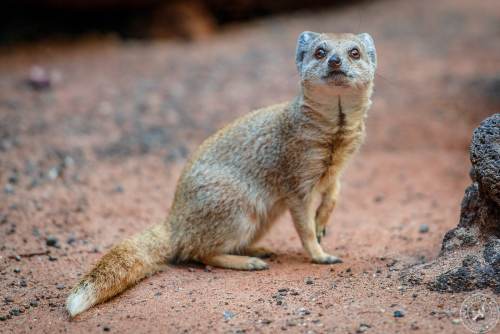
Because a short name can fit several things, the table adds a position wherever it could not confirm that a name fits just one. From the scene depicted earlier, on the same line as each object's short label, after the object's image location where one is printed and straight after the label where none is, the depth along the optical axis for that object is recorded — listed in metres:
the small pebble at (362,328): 6.72
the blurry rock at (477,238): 7.33
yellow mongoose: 8.95
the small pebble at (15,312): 8.05
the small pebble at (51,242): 10.27
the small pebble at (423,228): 10.84
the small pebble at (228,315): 7.43
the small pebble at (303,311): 7.38
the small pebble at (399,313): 6.98
